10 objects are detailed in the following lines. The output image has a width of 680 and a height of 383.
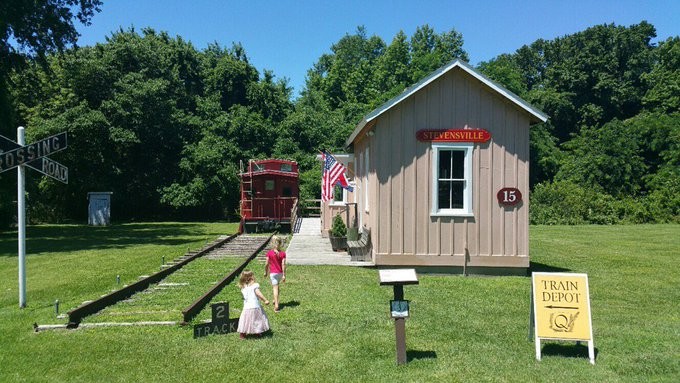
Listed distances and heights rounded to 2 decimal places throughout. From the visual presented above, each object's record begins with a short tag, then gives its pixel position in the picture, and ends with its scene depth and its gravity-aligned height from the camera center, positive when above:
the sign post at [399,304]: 6.70 -1.16
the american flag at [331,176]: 18.80 +0.70
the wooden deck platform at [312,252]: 15.58 -1.56
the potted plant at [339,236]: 18.05 -1.11
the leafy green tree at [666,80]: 47.44 +9.44
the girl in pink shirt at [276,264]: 9.95 -1.09
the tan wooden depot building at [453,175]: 14.04 +0.52
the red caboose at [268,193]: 27.47 +0.25
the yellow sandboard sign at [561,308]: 7.27 -1.33
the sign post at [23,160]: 10.12 +0.66
